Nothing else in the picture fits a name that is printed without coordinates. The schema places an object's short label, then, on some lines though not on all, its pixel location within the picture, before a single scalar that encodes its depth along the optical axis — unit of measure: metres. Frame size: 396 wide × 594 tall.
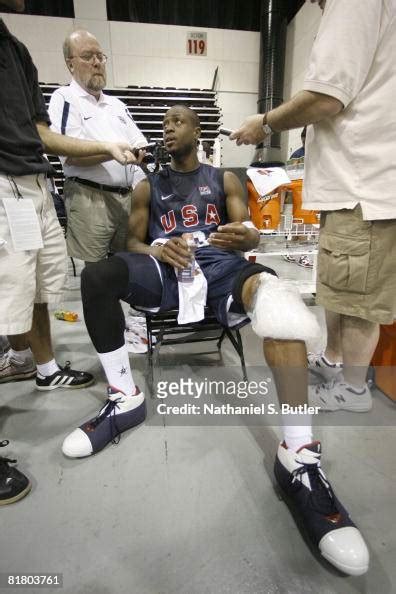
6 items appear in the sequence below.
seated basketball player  0.93
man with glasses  1.71
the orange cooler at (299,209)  2.35
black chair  1.63
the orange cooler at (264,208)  2.24
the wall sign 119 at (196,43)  6.78
